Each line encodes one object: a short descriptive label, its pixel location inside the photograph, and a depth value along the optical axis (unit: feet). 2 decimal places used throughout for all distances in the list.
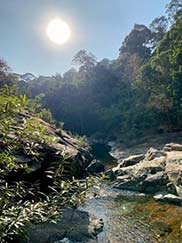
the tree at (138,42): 161.28
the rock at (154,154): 50.64
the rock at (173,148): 53.99
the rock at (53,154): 7.95
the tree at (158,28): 144.86
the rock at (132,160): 52.75
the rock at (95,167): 53.08
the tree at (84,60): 160.47
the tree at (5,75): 61.37
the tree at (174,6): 108.95
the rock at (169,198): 32.94
